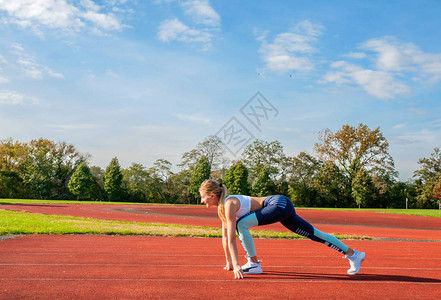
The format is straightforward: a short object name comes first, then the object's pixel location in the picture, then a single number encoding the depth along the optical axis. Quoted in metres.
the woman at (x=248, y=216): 4.75
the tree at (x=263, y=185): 51.19
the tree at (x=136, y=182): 53.95
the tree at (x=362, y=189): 48.78
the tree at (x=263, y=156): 59.00
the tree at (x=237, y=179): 50.64
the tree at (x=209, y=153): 57.38
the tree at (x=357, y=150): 53.94
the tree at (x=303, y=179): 51.09
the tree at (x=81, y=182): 52.50
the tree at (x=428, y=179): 50.44
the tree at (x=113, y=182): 52.34
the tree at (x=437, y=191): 43.51
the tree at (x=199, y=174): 51.59
